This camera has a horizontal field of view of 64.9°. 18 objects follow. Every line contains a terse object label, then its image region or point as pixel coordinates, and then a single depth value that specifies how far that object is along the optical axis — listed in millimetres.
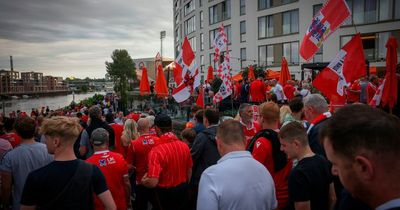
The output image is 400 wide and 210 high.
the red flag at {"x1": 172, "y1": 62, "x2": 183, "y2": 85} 10930
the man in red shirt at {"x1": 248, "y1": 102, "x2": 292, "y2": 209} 3740
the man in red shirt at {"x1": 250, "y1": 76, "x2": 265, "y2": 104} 13414
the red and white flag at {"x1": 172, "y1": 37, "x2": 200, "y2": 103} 10562
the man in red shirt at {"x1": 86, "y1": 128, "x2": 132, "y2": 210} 3998
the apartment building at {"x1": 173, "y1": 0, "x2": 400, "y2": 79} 27719
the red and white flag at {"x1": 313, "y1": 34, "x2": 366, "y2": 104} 6344
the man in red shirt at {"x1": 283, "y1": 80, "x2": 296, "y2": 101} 12992
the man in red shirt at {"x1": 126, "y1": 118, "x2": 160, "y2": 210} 5359
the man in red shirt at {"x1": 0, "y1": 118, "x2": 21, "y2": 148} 6180
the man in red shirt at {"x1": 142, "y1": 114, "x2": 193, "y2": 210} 3990
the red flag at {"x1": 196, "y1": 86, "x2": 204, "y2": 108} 10036
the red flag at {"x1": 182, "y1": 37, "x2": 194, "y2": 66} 10688
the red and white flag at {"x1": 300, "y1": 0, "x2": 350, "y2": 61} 6801
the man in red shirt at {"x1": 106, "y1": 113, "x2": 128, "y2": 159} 6730
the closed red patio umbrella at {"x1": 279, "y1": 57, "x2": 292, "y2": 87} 15138
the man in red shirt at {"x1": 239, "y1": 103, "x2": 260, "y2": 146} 5438
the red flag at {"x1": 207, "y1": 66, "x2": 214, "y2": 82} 21530
